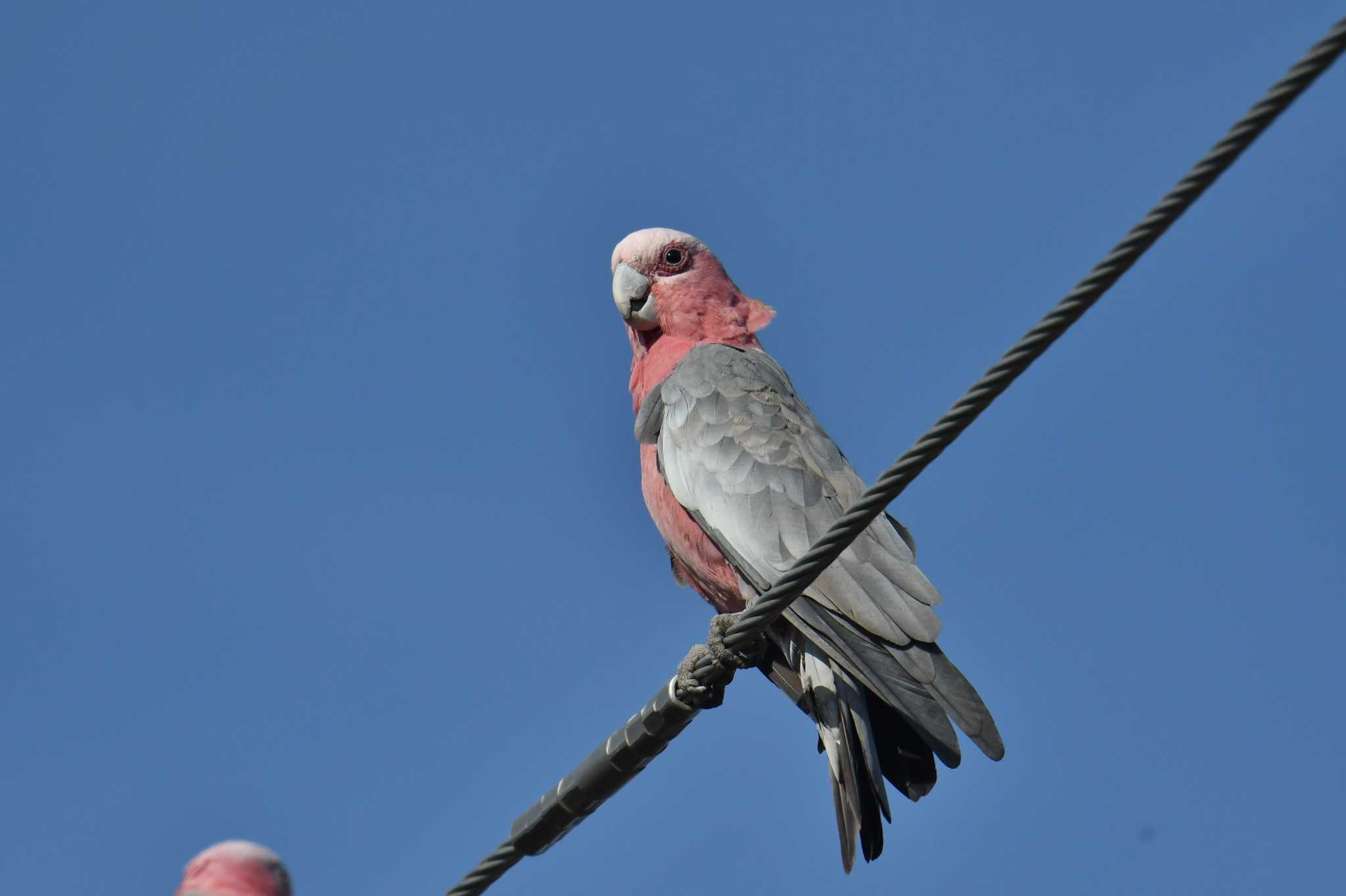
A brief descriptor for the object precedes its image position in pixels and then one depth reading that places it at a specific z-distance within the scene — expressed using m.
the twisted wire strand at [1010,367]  7.09
